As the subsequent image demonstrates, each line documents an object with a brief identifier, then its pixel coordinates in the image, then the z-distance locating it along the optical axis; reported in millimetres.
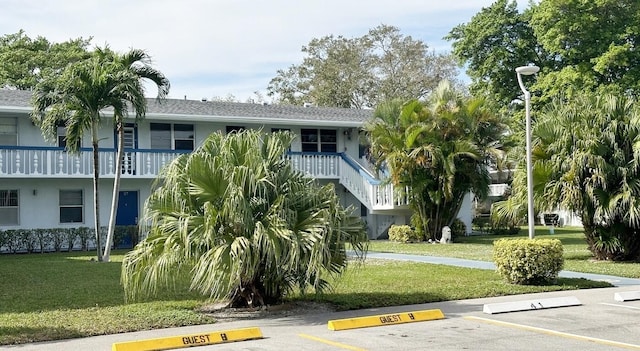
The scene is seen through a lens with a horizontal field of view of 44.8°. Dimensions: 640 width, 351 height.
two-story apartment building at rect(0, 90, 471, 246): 26359
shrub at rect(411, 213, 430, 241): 27578
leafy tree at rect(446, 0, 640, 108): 35875
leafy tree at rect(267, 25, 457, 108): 55625
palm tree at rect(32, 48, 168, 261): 19844
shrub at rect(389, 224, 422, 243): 27531
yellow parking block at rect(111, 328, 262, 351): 9204
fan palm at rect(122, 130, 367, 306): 11070
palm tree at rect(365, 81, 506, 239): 26172
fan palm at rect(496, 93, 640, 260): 18266
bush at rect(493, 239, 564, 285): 14445
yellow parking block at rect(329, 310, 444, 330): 10555
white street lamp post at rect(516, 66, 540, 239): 15633
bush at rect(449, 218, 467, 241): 28355
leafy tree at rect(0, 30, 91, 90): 41531
